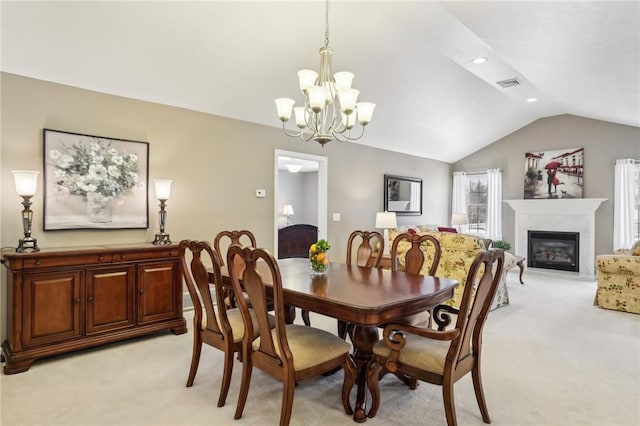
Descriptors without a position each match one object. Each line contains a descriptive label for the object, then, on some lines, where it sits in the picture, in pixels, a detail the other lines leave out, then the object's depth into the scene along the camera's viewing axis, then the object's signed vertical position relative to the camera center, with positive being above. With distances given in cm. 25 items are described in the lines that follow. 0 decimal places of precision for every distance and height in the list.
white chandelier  259 +84
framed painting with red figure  708 +82
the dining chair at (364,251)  331 -34
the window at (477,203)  842 +26
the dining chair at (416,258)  277 -37
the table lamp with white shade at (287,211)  982 +4
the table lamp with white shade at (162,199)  371 +12
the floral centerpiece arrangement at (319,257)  258 -31
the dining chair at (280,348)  190 -76
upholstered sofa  431 -51
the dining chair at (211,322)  228 -73
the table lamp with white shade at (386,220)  624 -11
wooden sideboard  281 -73
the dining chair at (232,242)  311 -29
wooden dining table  190 -46
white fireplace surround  683 -8
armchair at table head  187 -74
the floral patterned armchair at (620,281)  439 -79
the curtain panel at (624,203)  651 +22
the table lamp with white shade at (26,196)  288 +11
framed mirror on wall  712 +38
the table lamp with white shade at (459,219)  789 -10
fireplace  703 -68
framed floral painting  336 +27
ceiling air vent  518 +187
